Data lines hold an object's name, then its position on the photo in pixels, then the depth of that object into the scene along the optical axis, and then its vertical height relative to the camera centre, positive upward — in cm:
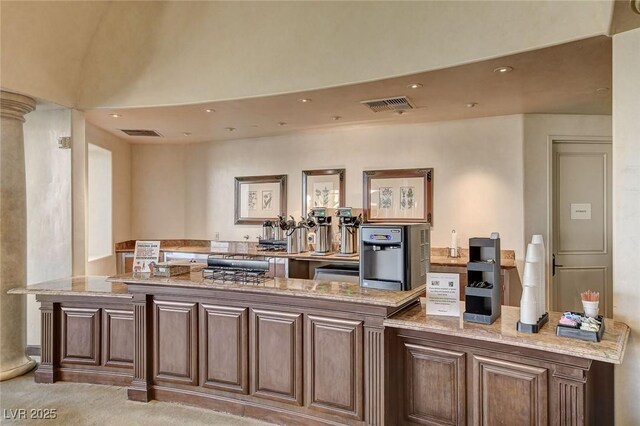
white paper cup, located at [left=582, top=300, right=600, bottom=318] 212 -54
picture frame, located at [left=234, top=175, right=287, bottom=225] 604 +22
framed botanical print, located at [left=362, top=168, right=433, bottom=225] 518 +22
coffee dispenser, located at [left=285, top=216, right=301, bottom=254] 535 -37
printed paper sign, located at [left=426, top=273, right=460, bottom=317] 240 -52
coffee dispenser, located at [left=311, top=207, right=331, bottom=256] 522 -27
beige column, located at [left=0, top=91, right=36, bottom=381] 369 -20
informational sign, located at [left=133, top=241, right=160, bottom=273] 330 -37
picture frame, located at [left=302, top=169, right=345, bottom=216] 565 +34
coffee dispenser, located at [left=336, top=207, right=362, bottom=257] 504 -25
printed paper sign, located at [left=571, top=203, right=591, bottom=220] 471 -1
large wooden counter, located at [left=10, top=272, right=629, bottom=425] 209 -96
